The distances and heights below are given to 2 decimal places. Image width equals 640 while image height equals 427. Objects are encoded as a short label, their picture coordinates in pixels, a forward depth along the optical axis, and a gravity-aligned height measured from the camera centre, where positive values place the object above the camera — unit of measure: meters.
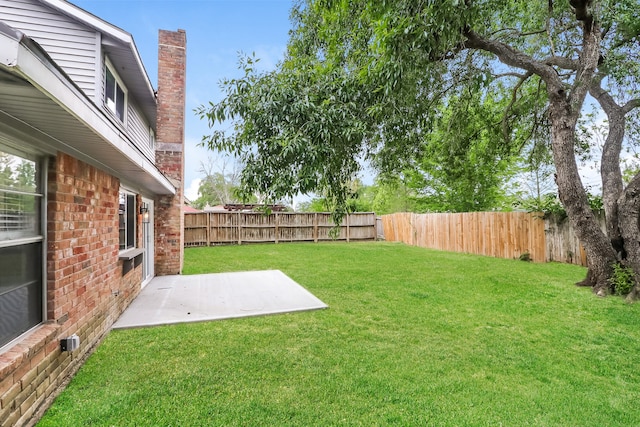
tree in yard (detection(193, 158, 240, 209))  29.97 +3.12
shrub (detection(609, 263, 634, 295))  5.66 -1.17
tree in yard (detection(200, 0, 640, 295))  3.03 +1.62
